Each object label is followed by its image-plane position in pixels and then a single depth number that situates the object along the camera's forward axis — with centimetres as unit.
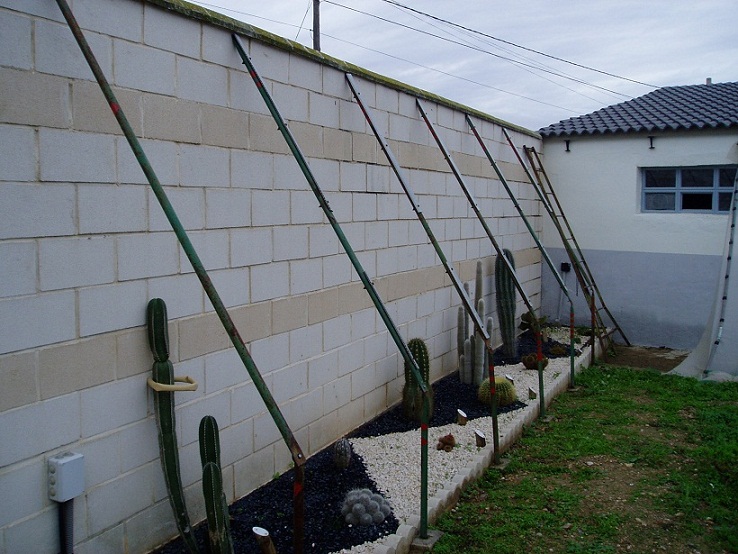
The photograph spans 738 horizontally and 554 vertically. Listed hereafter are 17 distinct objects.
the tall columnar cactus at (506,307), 838
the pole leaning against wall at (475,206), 591
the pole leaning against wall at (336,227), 385
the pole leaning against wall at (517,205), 690
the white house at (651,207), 954
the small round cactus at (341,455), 462
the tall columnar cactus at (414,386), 557
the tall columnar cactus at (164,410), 343
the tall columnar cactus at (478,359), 680
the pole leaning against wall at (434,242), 480
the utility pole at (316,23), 1703
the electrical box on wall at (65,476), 293
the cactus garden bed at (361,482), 373
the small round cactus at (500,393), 634
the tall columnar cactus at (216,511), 281
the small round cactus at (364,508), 388
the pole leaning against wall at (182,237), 286
